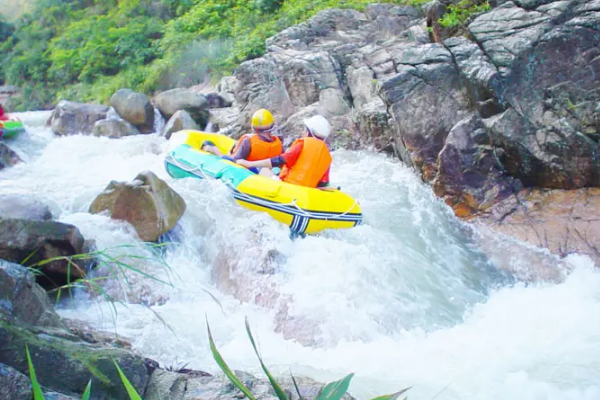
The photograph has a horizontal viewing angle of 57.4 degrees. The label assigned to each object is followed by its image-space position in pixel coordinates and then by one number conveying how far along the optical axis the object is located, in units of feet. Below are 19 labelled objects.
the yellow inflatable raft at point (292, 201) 17.98
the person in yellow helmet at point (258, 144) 20.85
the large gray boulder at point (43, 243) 12.43
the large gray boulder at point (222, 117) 34.61
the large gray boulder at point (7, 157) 27.71
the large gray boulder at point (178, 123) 34.17
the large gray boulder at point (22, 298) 7.11
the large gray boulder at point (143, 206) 16.70
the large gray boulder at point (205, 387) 6.70
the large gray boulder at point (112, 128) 35.22
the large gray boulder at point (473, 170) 20.44
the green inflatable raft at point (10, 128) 32.32
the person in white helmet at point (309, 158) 19.02
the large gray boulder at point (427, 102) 21.75
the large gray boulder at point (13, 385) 5.23
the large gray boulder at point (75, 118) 36.50
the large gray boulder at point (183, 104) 36.24
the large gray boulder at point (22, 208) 15.78
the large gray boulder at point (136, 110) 36.47
